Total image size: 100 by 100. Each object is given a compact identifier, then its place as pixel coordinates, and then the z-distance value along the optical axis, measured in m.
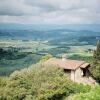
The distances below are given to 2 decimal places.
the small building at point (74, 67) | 49.31
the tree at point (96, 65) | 47.84
